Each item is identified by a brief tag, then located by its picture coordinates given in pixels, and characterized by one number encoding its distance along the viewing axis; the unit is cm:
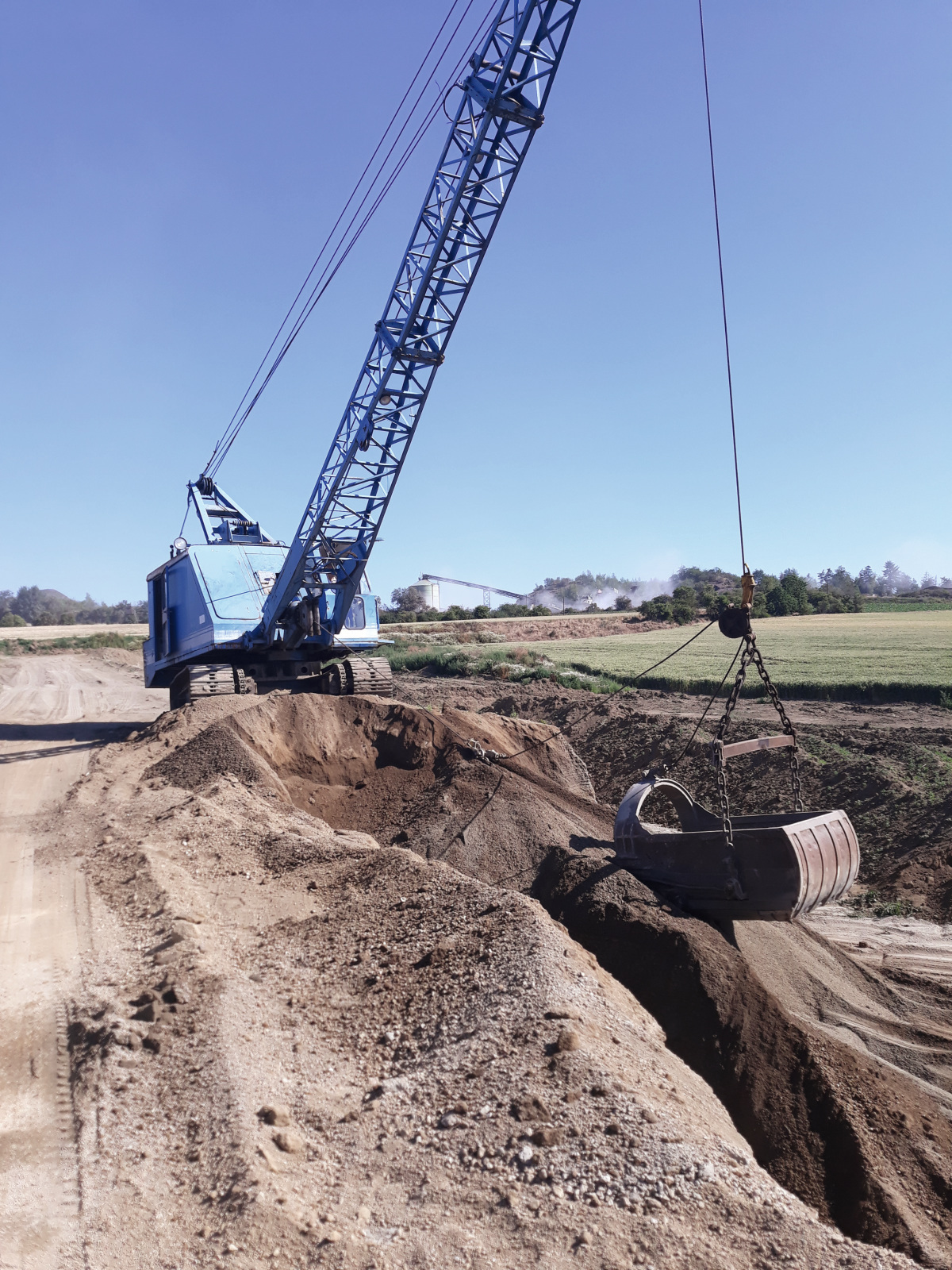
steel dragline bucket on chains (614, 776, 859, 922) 578
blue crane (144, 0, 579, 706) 1357
